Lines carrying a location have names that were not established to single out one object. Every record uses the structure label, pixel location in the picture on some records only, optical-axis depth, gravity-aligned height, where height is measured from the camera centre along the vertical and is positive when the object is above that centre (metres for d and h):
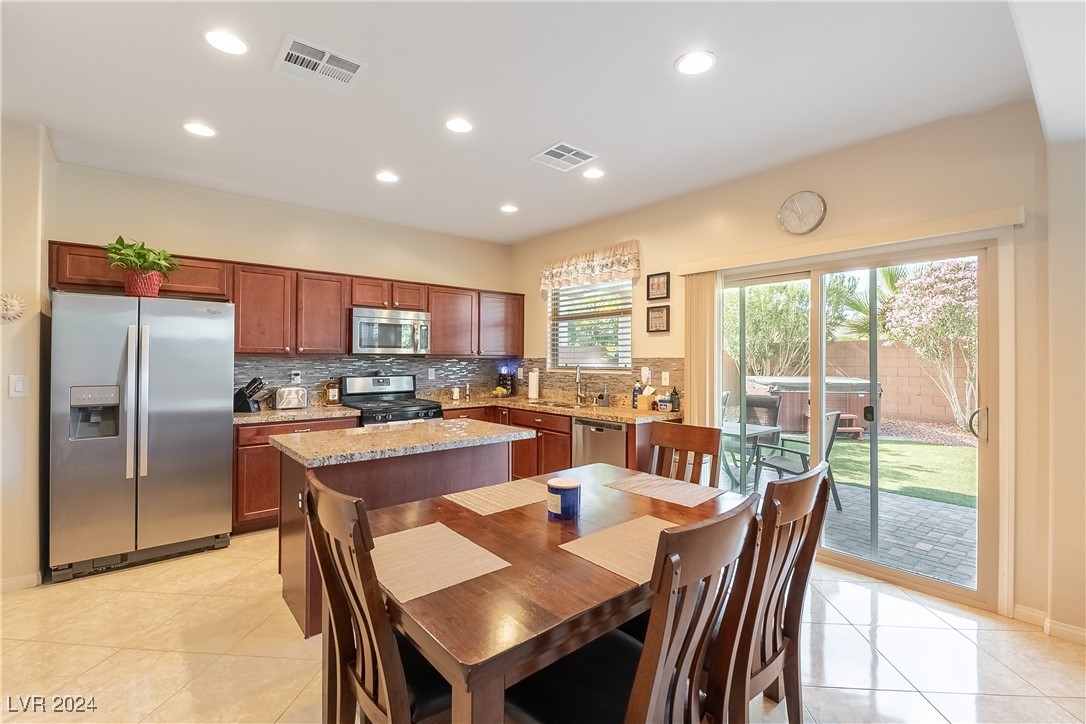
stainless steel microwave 4.36 +0.31
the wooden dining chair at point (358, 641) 1.05 -0.73
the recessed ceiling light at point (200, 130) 2.77 +1.43
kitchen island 2.11 -0.53
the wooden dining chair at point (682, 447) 2.30 -0.43
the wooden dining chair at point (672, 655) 0.93 -0.71
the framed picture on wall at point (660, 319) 4.07 +0.41
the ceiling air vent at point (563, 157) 3.09 +1.44
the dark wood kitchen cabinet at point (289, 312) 3.80 +0.45
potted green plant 3.06 +0.66
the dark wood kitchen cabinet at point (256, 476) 3.49 -0.88
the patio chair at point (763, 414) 3.46 -0.37
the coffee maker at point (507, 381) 5.70 -0.21
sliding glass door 2.63 -0.25
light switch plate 2.68 -0.14
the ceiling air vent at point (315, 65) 2.08 +1.42
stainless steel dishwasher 3.77 -0.67
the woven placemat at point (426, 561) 1.16 -0.56
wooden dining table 0.90 -0.56
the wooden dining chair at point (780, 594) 1.25 -0.73
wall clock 3.08 +1.05
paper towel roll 5.26 -0.24
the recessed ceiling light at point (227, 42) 1.99 +1.42
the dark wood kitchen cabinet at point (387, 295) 4.42 +0.69
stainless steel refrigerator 2.80 -0.45
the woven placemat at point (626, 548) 1.25 -0.56
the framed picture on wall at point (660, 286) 4.07 +0.71
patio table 3.57 -0.61
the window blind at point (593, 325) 4.55 +0.42
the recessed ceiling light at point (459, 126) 2.71 +1.43
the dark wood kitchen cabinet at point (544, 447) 4.19 -0.79
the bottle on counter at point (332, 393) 4.47 -0.29
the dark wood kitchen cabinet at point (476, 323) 4.95 +0.46
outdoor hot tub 3.04 -0.21
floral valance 4.33 +0.99
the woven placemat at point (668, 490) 1.90 -0.55
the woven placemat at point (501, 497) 1.79 -0.55
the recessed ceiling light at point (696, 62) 2.09 +1.41
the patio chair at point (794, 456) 3.16 -0.67
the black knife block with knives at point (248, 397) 3.88 -0.30
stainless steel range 4.15 -0.37
